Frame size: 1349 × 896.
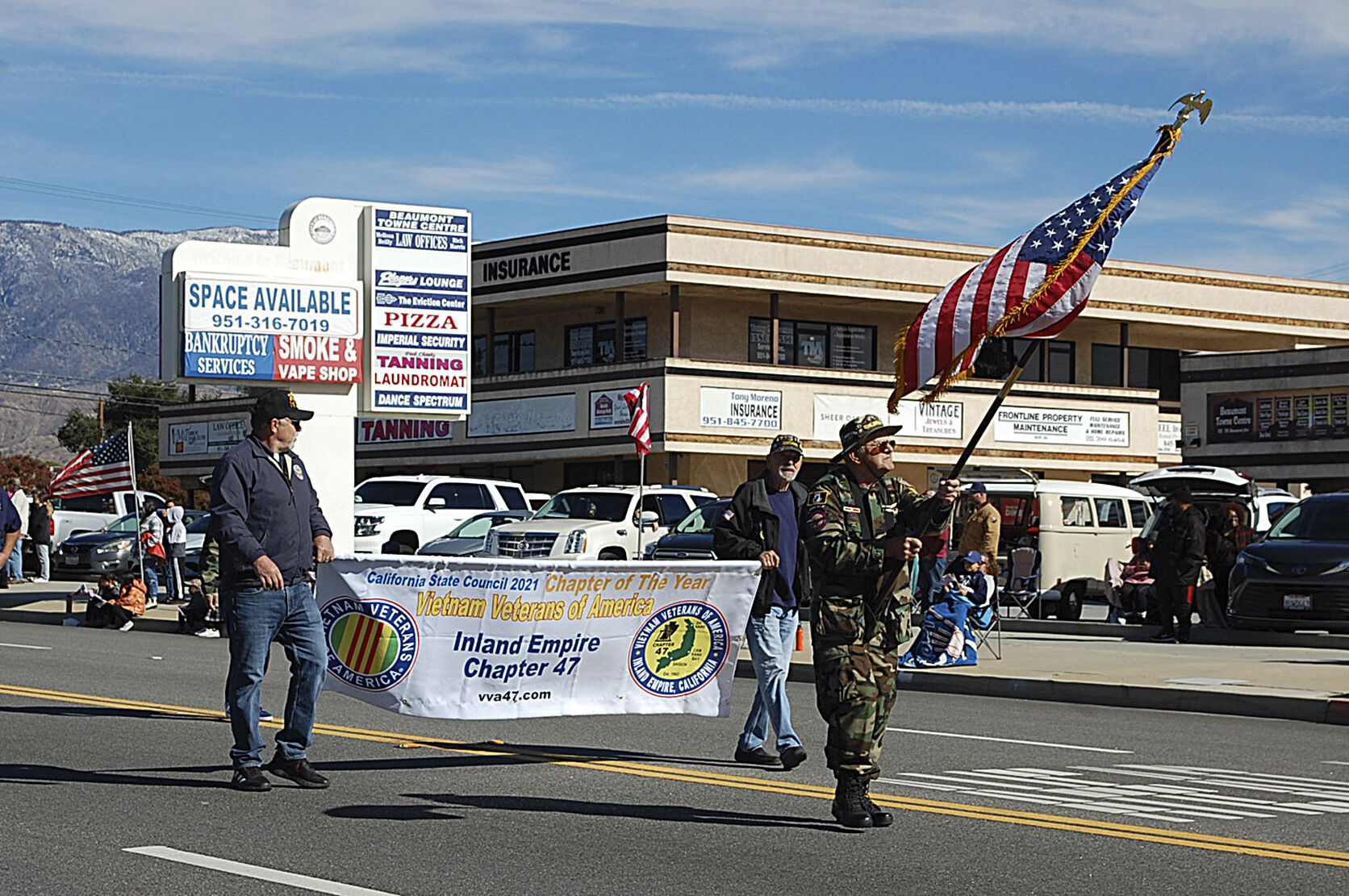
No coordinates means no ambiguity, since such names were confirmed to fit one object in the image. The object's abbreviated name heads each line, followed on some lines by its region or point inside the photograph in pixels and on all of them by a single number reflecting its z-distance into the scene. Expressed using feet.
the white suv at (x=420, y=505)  106.11
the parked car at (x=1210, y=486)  95.20
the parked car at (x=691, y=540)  86.58
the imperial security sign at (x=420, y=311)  89.76
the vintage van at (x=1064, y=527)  95.96
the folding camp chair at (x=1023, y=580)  85.61
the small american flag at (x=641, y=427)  100.83
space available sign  85.40
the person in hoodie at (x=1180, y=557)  70.28
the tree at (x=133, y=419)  333.01
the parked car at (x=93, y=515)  133.59
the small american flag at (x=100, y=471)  100.32
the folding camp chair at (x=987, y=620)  62.03
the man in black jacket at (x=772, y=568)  34.99
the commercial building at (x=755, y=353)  154.20
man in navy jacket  31.01
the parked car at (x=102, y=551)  118.32
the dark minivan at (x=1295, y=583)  67.82
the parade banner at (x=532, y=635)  34.24
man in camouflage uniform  27.50
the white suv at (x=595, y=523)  93.97
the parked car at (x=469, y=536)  98.37
